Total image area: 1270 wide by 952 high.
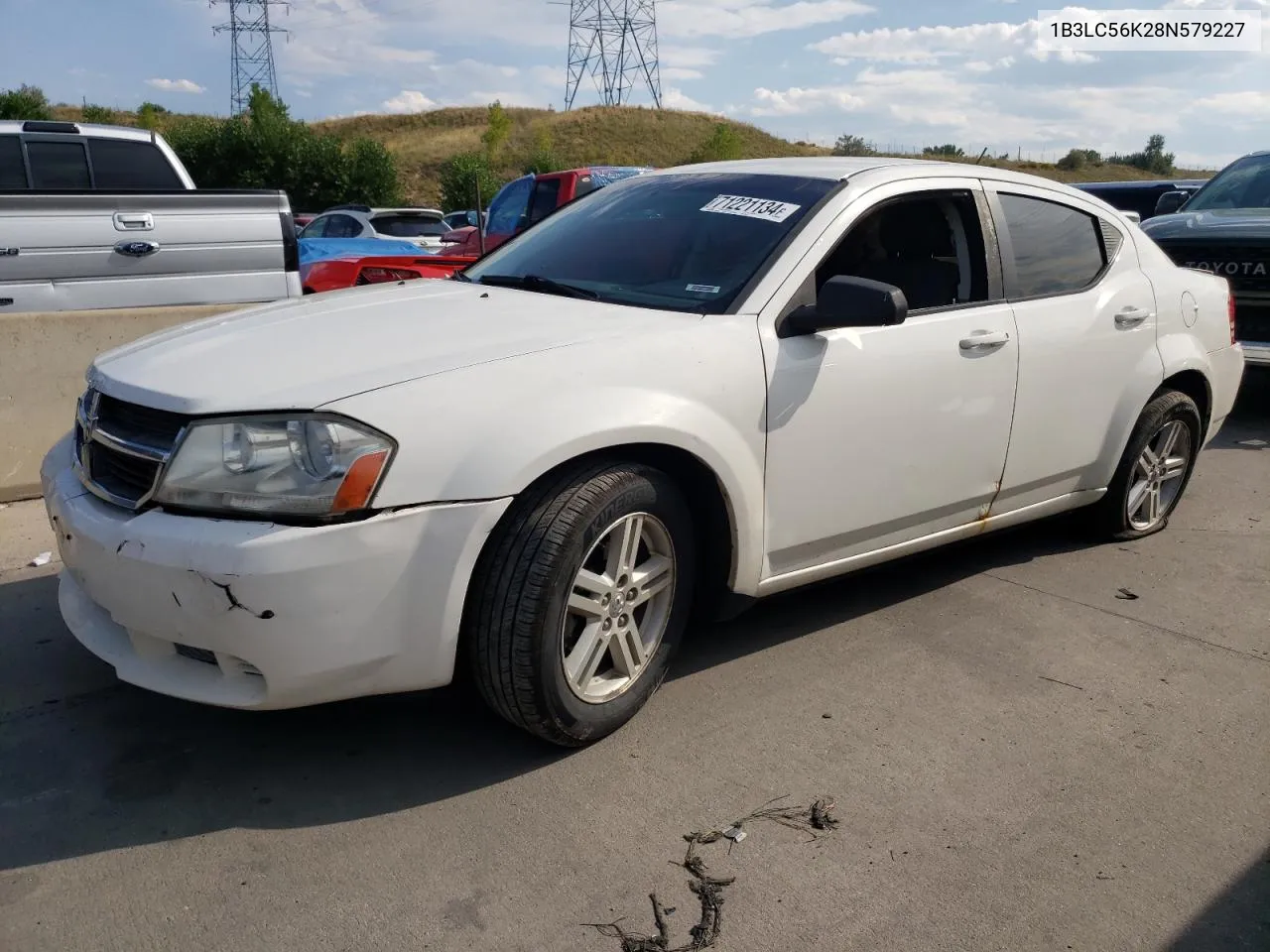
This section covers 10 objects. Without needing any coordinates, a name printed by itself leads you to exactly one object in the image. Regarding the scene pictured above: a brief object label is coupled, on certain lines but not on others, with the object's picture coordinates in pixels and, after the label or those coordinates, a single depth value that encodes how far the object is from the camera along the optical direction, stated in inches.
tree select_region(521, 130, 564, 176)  2188.7
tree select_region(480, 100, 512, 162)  2573.8
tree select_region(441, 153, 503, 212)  1694.1
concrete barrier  211.8
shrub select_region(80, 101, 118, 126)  2812.5
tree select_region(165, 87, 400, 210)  1814.7
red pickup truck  303.1
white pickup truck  228.5
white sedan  101.9
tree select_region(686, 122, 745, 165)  2544.3
